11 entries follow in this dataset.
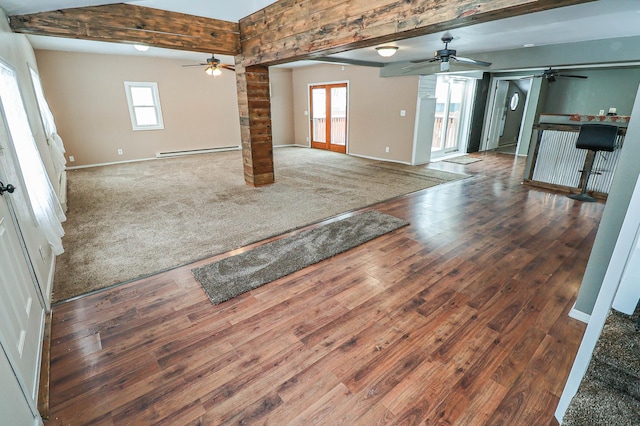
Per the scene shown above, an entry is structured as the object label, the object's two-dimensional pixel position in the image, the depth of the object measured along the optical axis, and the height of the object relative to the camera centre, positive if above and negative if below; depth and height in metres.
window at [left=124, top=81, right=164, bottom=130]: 7.33 +0.14
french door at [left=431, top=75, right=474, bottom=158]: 7.71 -0.07
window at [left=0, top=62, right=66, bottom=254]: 2.42 -0.43
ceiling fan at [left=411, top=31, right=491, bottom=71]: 3.92 +0.69
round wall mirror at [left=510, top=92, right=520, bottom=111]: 9.70 +0.37
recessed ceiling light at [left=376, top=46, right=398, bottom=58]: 4.71 +0.93
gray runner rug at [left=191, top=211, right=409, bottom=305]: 2.50 -1.32
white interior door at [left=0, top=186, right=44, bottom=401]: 1.35 -0.98
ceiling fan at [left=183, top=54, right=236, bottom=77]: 5.61 +0.82
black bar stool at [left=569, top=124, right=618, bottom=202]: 4.27 -0.38
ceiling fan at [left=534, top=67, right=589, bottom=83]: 5.98 +0.73
